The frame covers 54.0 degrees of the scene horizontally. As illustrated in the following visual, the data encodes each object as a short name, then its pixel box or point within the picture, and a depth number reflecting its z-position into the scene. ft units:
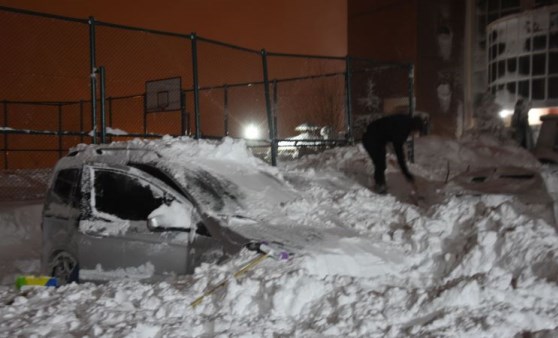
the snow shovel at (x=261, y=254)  13.68
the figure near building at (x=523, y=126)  44.32
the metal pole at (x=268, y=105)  32.61
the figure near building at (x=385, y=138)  26.96
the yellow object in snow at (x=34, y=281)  15.62
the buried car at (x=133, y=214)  15.44
